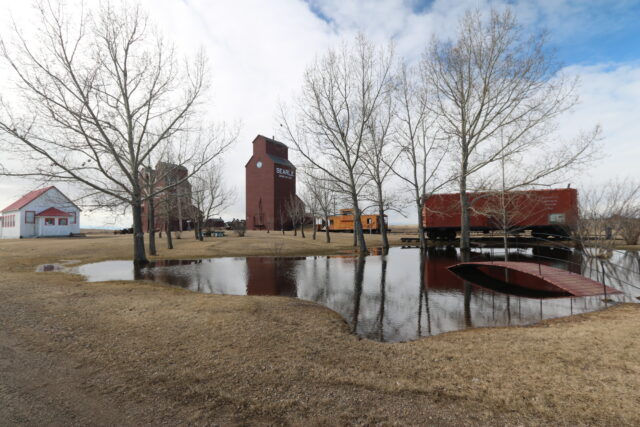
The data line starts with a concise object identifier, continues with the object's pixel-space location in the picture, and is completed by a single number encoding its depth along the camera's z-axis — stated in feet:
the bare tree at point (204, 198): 105.48
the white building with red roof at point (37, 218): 124.06
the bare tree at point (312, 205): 116.47
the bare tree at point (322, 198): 103.02
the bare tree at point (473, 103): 66.23
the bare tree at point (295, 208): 143.51
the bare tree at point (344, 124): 74.49
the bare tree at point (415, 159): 85.92
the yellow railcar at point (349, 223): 148.99
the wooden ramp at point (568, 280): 31.04
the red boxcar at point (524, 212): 84.12
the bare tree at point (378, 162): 82.74
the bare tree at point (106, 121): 49.39
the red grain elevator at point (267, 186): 160.04
